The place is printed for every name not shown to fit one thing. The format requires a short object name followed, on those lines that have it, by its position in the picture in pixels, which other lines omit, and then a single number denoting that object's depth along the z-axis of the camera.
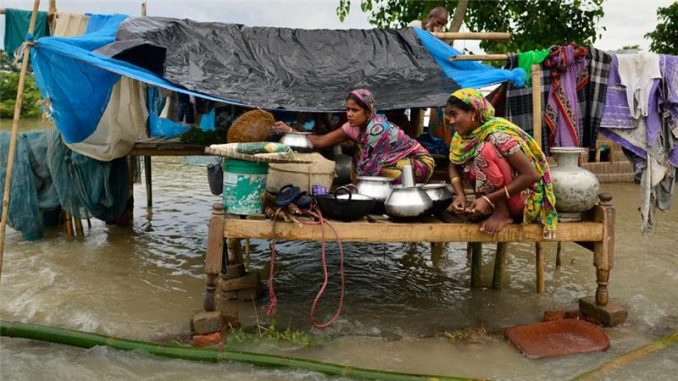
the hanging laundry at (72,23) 5.11
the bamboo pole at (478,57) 4.47
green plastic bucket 3.48
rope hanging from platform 3.39
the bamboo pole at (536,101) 4.21
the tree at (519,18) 9.06
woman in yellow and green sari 3.35
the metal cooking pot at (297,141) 4.14
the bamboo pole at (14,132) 3.44
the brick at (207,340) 3.49
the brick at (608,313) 3.82
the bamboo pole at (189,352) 3.10
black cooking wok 3.44
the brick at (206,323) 3.48
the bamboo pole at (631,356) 3.17
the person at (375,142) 4.10
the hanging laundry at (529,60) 4.59
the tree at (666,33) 14.10
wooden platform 3.42
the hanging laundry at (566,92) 4.50
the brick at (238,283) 4.32
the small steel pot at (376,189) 3.67
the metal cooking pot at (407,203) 3.44
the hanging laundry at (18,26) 5.09
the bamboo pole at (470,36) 5.05
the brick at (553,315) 3.95
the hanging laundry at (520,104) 4.64
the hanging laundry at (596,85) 4.52
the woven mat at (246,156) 3.38
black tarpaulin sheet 4.44
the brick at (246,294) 4.37
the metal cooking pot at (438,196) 3.59
